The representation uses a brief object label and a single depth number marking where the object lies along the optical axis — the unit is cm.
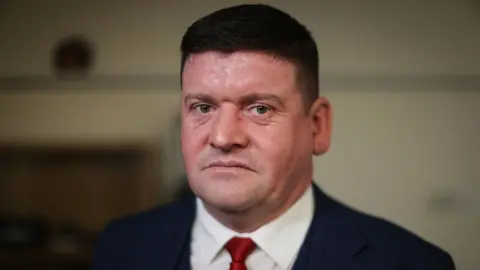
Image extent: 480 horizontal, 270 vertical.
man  151
